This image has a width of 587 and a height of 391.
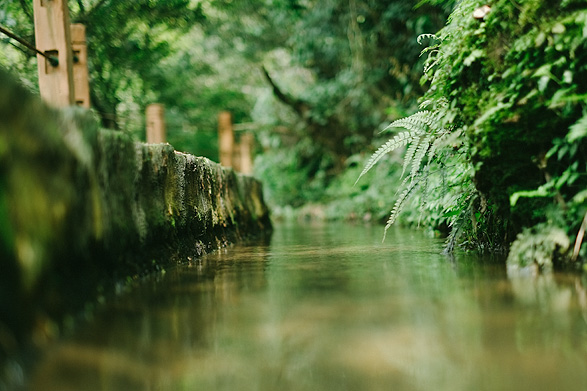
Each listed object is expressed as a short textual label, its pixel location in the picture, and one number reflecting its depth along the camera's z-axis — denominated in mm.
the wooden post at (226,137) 10305
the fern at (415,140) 3463
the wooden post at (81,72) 4129
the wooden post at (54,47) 3244
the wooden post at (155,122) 7633
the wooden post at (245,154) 12408
